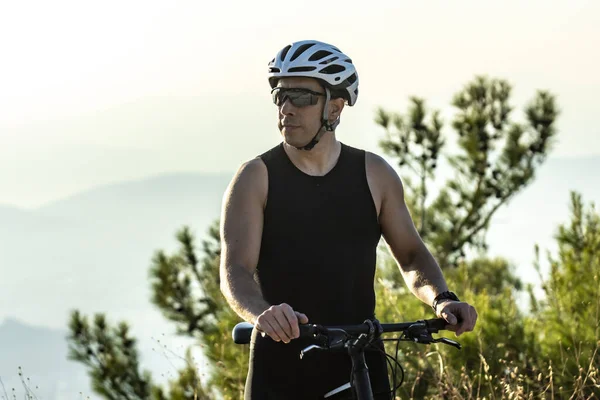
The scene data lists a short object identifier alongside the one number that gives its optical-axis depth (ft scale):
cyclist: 20.21
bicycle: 16.84
